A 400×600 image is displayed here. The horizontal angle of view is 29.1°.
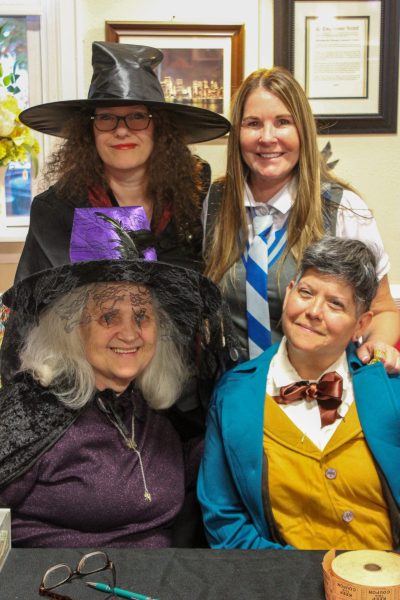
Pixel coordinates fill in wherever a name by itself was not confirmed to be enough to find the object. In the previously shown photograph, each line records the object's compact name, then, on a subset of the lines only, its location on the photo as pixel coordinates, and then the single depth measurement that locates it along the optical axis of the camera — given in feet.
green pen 4.12
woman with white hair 5.69
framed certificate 10.08
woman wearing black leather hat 7.25
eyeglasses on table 4.17
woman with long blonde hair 7.01
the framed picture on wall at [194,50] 10.05
